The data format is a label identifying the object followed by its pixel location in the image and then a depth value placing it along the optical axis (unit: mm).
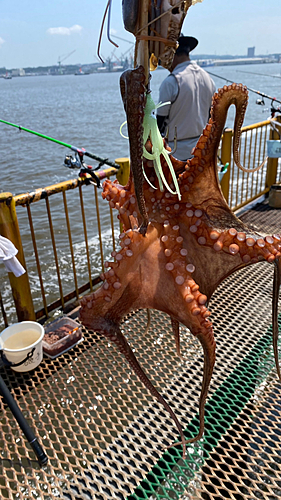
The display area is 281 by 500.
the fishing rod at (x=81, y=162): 4141
